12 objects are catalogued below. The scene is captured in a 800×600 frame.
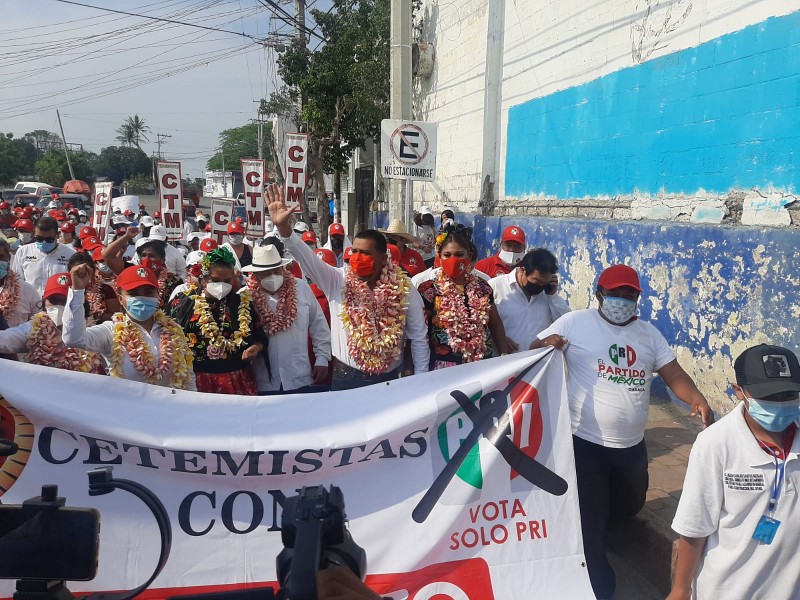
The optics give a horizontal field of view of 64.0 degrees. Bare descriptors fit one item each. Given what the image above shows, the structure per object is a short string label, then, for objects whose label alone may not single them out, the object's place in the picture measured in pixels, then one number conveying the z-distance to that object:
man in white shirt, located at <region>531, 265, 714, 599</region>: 3.41
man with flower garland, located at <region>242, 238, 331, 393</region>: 4.66
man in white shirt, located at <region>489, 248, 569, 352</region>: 4.64
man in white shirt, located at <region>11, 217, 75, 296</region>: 7.47
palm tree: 118.05
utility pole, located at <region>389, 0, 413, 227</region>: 9.86
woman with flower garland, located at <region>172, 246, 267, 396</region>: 4.32
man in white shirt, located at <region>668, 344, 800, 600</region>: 2.41
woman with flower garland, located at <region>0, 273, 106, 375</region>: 4.02
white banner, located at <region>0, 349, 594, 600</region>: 3.03
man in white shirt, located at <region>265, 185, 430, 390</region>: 4.32
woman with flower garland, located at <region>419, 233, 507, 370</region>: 4.37
